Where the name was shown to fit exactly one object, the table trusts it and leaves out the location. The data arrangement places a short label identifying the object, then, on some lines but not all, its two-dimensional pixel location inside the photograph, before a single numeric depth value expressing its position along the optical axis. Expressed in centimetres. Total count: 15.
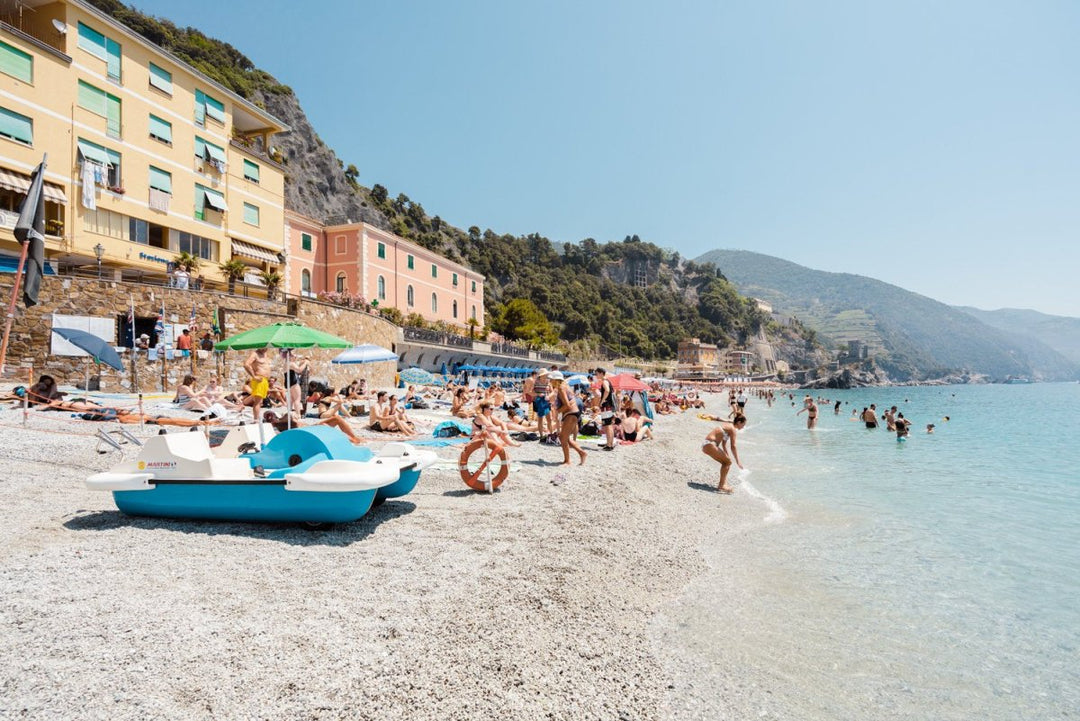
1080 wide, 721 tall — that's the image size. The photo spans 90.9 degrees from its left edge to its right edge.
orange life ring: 719
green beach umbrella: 858
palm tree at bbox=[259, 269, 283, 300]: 2097
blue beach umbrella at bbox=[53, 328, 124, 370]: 1073
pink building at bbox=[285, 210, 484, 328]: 3553
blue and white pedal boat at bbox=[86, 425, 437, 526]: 495
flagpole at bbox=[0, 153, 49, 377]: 624
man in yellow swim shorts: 1077
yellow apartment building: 1725
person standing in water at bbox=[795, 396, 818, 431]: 2548
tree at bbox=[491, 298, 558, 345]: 6138
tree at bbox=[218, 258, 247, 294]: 2275
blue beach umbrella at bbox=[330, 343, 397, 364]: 1467
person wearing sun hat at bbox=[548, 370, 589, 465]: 912
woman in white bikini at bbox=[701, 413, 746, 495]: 982
